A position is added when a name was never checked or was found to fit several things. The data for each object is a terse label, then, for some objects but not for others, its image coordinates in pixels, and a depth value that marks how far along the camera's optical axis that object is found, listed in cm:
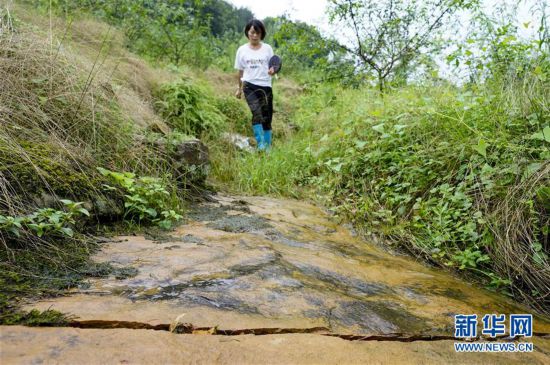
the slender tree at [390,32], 541
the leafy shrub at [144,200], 211
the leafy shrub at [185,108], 466
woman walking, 511
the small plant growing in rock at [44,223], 138
